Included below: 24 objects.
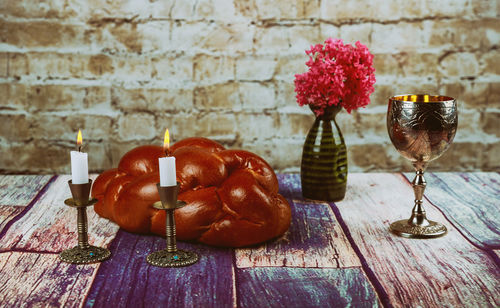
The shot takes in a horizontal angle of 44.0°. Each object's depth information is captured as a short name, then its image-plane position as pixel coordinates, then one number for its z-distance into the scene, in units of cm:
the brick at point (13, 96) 218
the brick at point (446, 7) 217
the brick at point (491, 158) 231
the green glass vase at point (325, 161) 141
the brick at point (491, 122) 226
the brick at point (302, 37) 215
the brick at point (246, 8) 212
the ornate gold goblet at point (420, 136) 117
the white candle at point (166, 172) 100
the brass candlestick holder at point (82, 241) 103
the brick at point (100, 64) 215
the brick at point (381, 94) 220
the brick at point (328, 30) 215
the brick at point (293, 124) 220
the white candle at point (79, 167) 103
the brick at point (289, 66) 216
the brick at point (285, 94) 218
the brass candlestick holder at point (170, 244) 100
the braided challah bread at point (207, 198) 111
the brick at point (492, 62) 221
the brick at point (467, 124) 225
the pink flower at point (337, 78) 138
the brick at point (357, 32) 216
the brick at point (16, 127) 221
